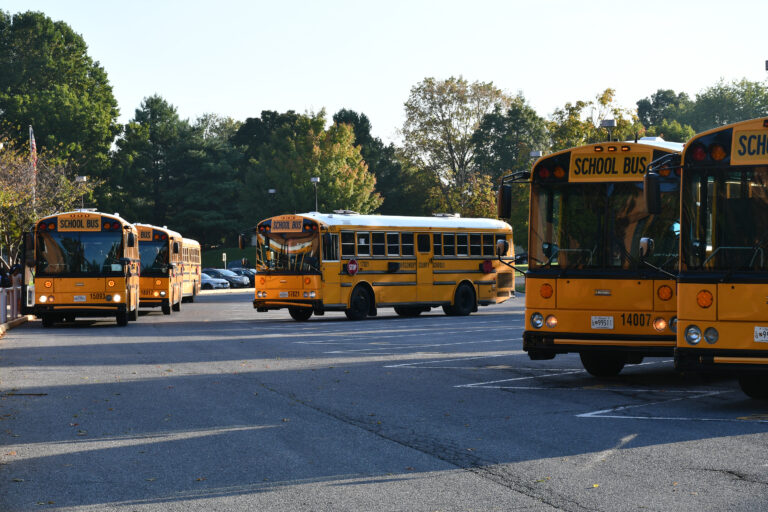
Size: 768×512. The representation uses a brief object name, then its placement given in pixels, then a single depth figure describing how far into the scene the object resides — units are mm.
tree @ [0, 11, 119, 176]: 86375
